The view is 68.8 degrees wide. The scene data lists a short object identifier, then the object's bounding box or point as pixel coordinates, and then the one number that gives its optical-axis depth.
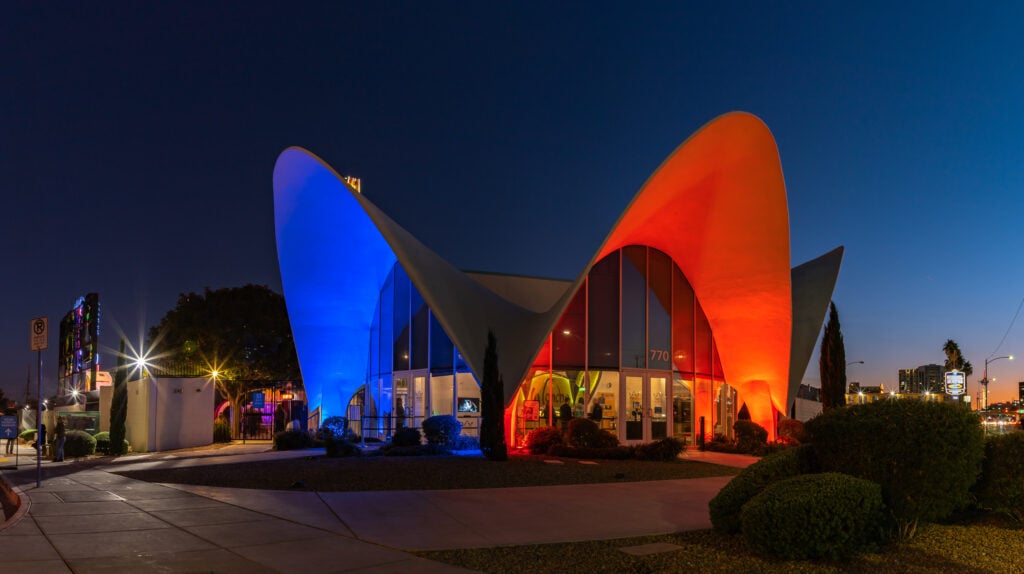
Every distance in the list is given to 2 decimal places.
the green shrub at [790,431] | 21.85
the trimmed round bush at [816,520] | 6.84
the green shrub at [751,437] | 20.64
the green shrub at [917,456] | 7.80
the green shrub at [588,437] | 18.41
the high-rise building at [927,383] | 152.75
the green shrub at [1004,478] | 8.38
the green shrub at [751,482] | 8.20
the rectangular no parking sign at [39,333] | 13.16
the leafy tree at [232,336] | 39.44
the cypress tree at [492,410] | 16.97
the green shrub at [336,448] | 17.64
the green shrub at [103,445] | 21.56
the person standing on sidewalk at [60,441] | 19.27
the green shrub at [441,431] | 19.05
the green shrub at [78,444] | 20.42
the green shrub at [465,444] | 19.33
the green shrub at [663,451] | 17.66
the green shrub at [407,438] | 19.05
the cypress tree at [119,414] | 21.42
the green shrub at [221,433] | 27.06
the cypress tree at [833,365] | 23.22
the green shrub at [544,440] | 19.05
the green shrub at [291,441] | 21.56
